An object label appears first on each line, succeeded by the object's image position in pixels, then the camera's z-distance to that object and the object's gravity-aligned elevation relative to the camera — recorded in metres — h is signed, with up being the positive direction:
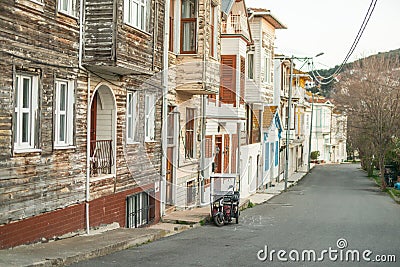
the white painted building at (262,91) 37.44 +2.57
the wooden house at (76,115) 11.50 +0.35
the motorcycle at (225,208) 19.95 -2.44
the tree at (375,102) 44.00 +2.44
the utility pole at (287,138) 41.53 -0.35
